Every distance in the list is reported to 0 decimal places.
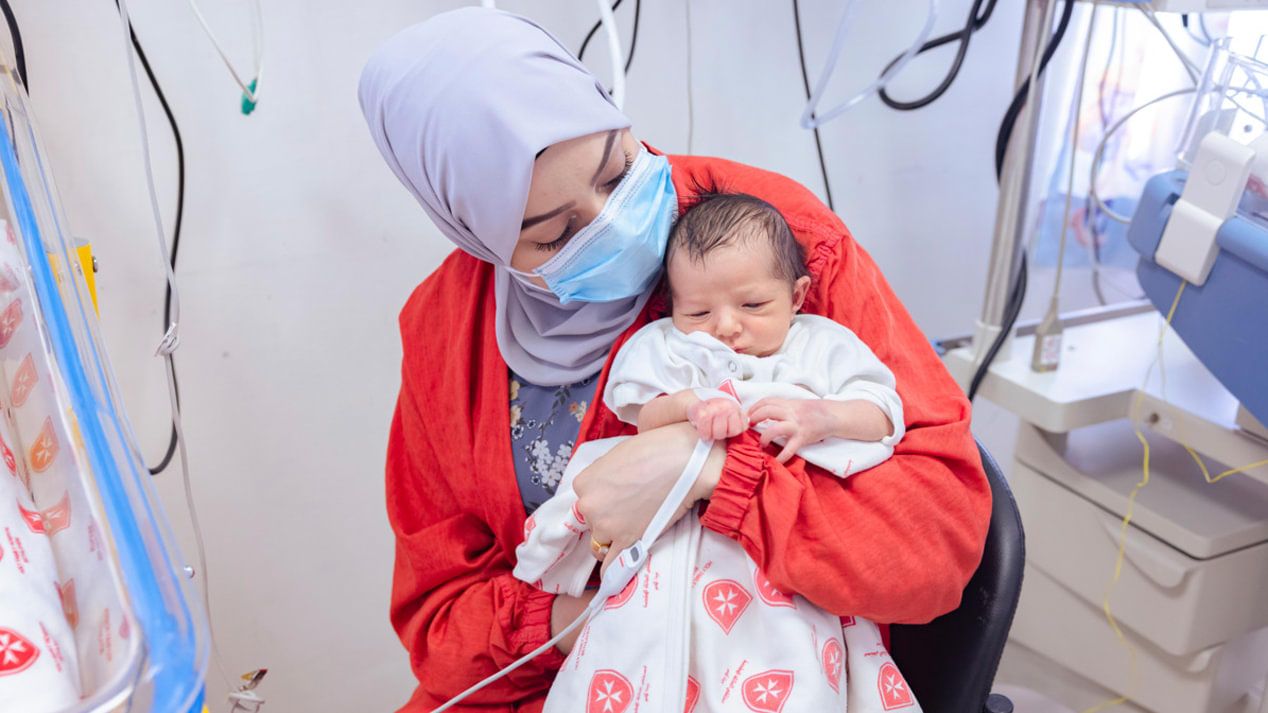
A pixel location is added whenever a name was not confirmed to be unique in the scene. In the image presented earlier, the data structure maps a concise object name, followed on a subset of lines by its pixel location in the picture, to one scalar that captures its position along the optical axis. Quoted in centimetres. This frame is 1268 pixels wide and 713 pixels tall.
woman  89
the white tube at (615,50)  134
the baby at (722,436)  86
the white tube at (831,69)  156
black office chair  90
